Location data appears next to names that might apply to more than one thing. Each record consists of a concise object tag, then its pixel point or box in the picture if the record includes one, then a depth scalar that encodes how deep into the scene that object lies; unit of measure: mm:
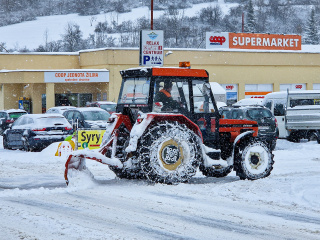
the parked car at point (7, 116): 31172
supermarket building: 40812
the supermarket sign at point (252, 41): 45406
